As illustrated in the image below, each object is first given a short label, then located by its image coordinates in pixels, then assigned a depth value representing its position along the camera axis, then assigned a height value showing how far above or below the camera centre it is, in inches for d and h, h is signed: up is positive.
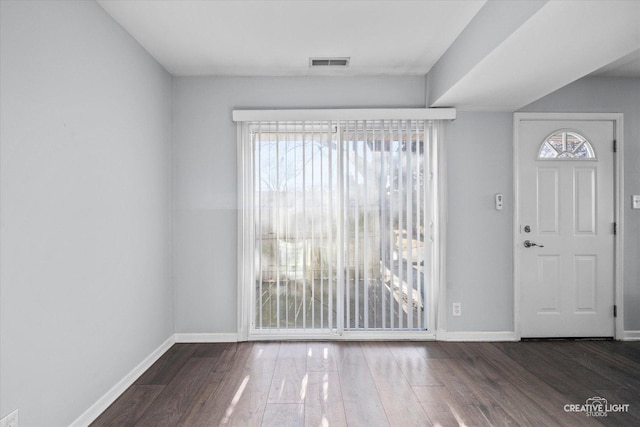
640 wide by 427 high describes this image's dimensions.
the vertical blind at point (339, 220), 137.2 -4.1
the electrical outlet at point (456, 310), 137.3 -38.7
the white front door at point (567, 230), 137.9 -8.5
